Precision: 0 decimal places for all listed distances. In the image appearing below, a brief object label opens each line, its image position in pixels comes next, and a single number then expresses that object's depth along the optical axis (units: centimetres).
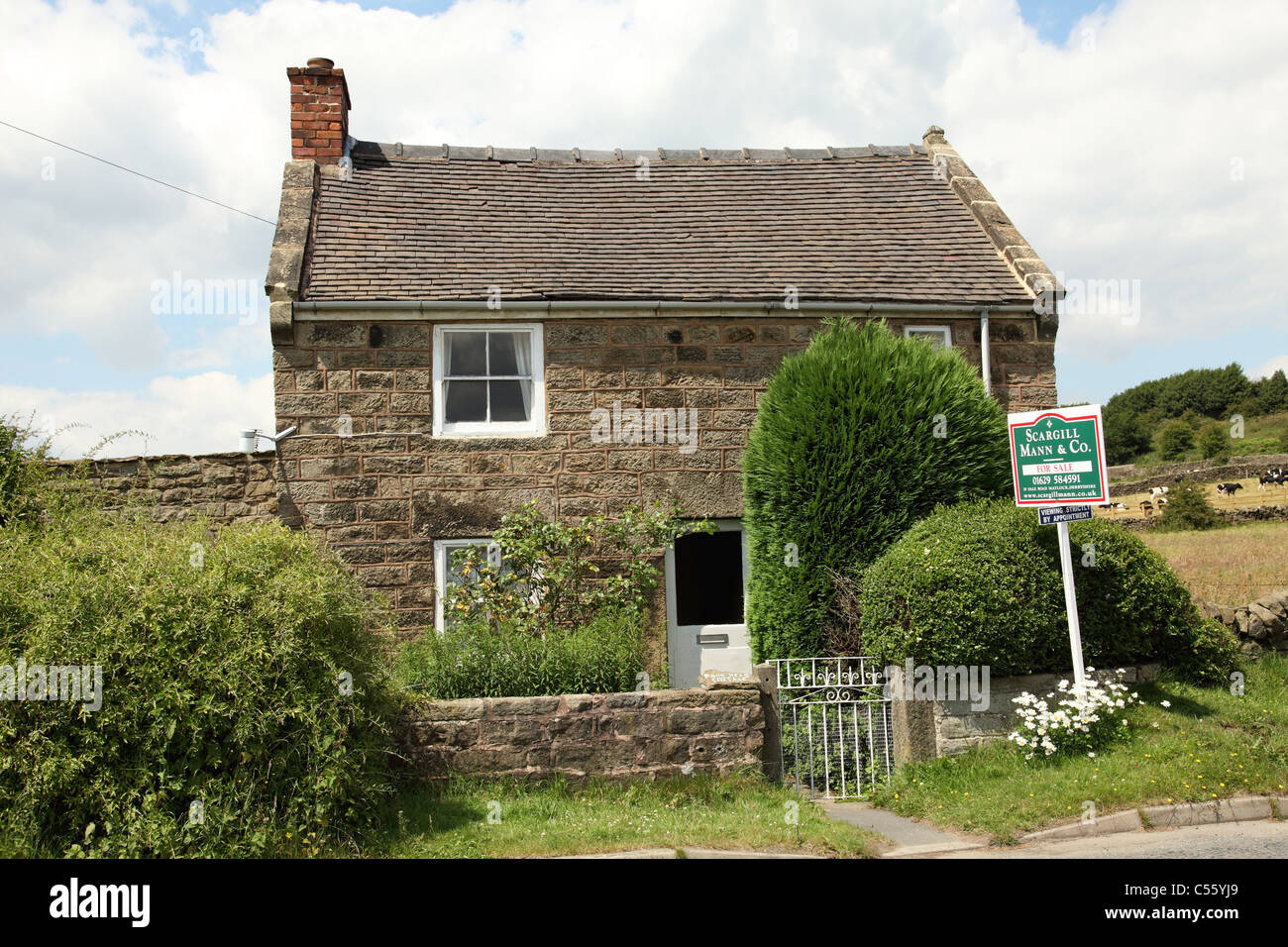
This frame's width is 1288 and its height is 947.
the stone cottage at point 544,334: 1102
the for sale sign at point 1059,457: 802
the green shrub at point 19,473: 838
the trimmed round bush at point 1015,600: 793
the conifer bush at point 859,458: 945
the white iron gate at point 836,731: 816
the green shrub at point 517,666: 777
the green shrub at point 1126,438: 5803
